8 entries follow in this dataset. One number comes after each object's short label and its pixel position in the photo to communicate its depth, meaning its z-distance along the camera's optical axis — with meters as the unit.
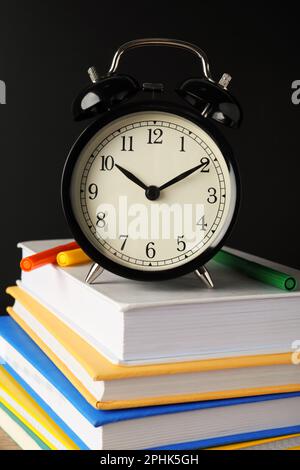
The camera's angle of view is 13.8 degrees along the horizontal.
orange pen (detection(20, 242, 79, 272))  0.76
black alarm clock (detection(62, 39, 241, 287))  0.70
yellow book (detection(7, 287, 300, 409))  0.66
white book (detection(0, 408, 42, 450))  0.73
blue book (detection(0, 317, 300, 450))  0.67
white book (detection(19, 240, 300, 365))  0.66
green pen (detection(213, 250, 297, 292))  0.70
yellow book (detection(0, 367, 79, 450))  0.70
